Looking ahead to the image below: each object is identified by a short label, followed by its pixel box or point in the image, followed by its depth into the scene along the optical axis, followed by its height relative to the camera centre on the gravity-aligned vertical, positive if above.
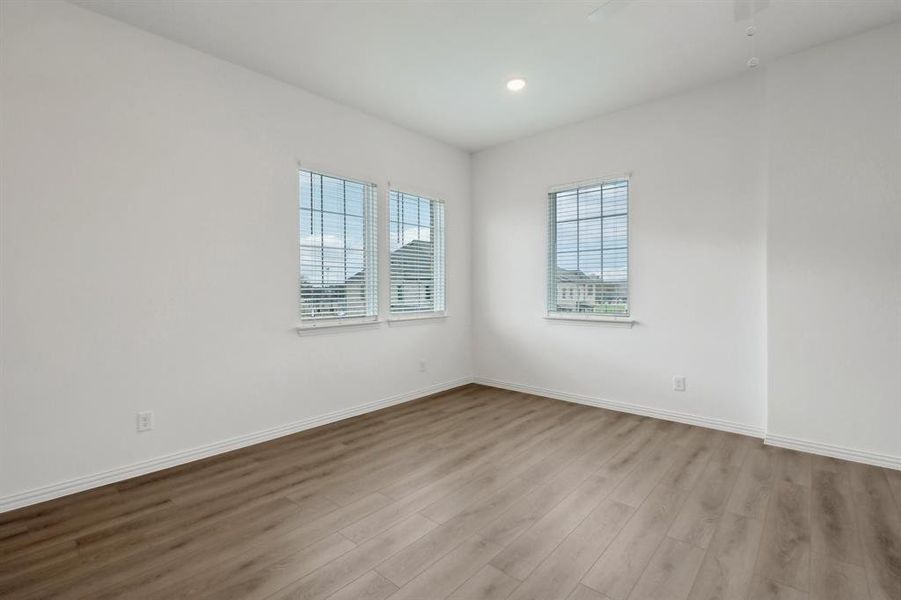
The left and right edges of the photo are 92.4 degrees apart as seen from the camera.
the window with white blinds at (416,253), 4.60 +0.51
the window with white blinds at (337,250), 3.79 +0.46
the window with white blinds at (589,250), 4.27 +0.52
